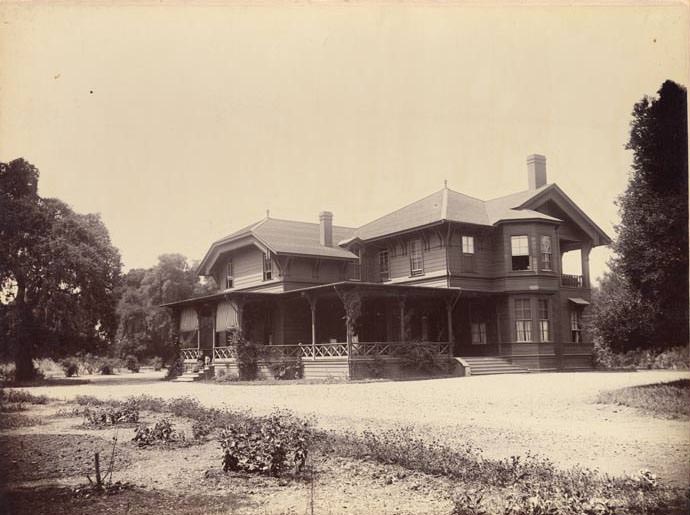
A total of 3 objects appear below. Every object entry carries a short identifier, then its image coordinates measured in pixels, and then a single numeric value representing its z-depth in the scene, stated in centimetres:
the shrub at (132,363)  4894
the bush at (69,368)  3969
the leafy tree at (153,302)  5041
